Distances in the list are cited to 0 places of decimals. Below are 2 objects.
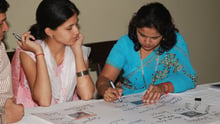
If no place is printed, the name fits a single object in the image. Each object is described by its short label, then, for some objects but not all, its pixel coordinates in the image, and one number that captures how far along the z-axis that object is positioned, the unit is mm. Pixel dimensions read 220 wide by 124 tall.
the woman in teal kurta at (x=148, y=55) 2367
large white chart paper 1780
